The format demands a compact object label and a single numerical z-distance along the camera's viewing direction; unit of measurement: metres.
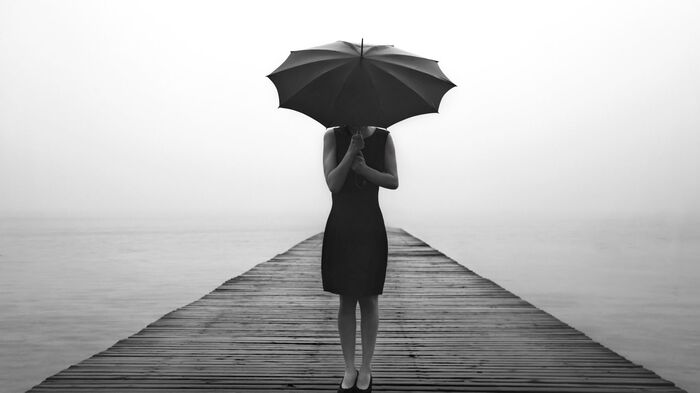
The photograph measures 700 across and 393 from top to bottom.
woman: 3.71
